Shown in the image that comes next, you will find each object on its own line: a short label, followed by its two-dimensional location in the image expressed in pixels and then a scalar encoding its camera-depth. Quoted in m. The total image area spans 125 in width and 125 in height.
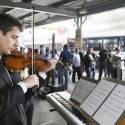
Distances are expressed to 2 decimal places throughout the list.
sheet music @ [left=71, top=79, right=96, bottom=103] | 2.41
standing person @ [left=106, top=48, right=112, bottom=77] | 10.24
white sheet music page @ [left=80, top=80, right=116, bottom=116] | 1.95
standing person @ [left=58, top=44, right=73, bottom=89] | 8.86
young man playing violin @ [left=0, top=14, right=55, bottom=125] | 1.70
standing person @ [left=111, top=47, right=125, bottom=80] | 8.45
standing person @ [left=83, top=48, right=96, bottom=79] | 10.08
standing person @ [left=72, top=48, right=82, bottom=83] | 9.86
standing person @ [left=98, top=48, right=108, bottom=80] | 10.38
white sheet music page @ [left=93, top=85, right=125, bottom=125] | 1.72
